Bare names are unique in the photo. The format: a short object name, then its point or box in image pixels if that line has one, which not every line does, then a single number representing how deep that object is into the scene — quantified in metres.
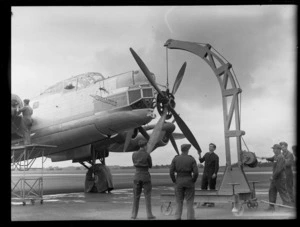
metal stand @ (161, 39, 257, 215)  12.38
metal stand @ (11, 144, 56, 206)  14.63
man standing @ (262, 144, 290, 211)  12.27
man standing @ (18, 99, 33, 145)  16.64
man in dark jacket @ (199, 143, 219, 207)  13.56
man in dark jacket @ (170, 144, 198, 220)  9.96
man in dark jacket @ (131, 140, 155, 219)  10.45
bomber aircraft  16.33
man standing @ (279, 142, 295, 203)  12.37
